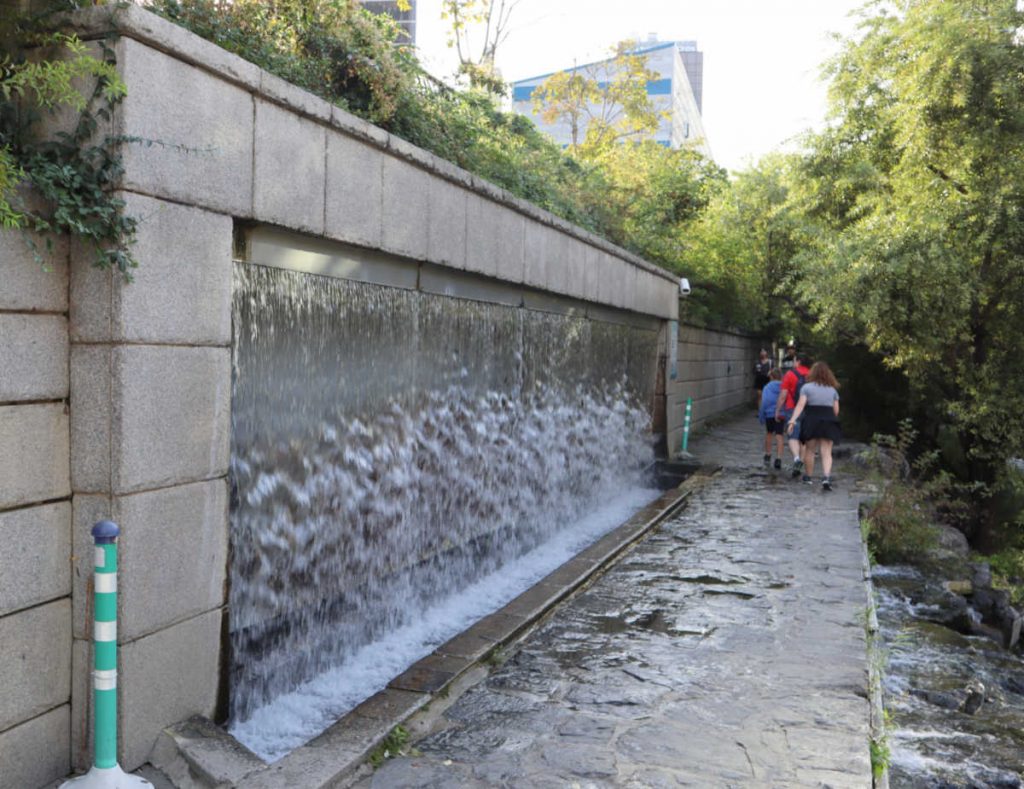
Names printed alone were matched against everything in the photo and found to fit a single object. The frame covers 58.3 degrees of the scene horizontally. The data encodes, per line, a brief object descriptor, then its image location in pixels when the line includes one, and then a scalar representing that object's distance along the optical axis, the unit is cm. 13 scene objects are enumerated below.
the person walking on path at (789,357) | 1845
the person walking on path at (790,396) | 1291
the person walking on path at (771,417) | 1345
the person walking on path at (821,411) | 1148
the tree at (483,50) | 1878
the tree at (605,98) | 2727
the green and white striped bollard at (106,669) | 302
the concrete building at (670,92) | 6131
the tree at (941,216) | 1316
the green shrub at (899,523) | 1029
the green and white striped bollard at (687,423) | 1486
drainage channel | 352
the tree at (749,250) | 1859
